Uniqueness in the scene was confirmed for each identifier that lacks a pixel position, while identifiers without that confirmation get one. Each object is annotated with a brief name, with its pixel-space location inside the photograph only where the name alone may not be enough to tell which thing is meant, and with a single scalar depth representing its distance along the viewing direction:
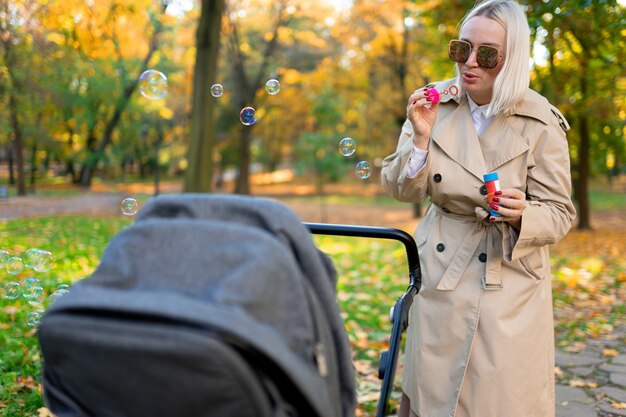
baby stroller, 1.33
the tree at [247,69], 23.02
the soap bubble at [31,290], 3.39
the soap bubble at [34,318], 3.18
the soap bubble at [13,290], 3.53
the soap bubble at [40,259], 3.77
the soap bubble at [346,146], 4.20
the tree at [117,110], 24.94
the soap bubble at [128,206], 3.78
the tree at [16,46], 11.02
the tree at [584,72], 5.98
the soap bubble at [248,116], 4.53
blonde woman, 2.29
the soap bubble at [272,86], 4.60
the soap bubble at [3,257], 3.53
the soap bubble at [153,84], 5.09
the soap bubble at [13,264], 3.53
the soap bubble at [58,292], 2.87
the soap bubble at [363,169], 3.91
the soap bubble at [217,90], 4.50
